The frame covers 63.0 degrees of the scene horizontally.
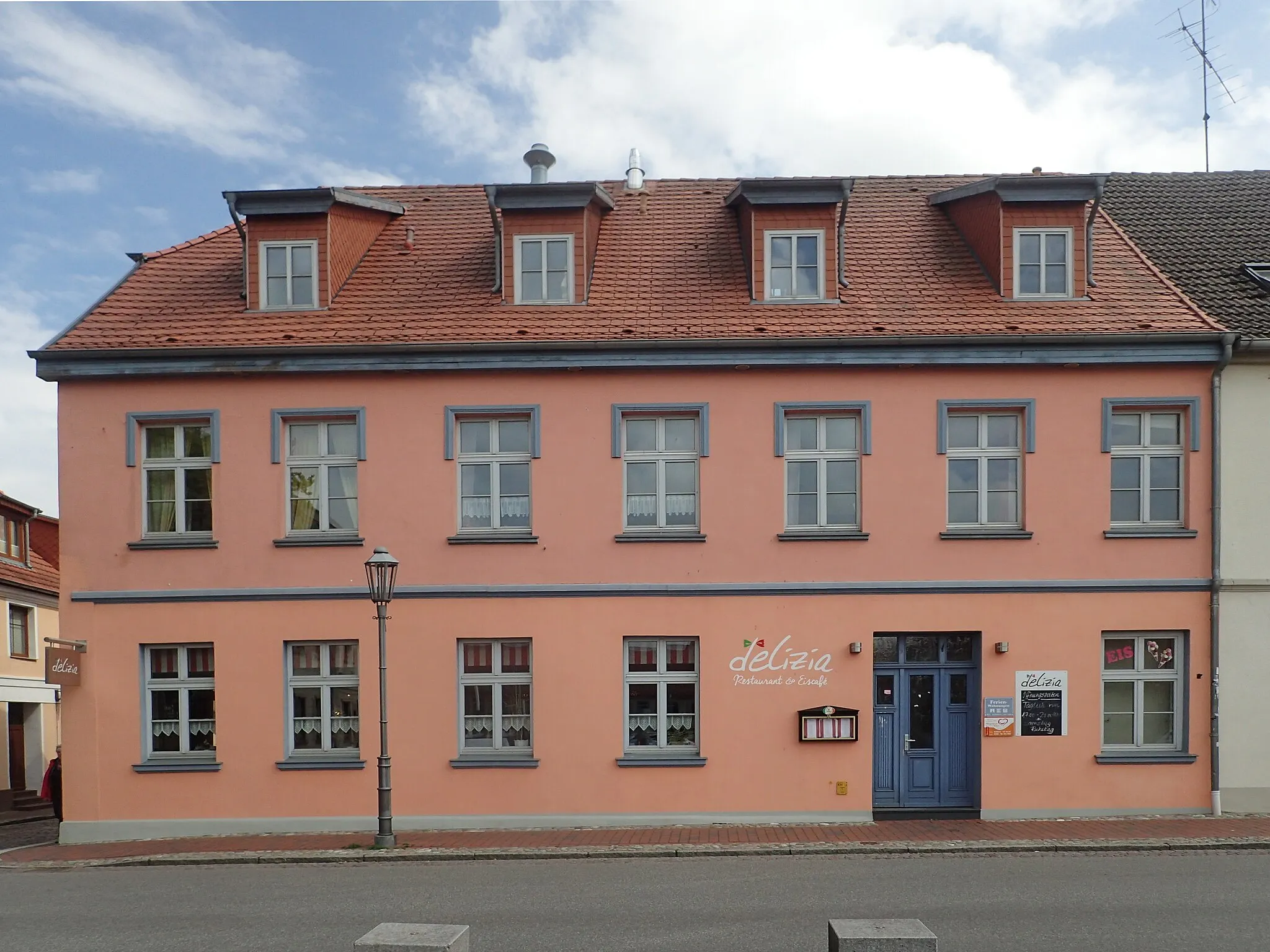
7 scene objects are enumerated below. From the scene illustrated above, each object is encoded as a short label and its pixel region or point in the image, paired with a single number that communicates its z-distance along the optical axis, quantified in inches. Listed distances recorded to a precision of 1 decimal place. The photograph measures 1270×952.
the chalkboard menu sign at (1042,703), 544.4
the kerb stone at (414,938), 241.1
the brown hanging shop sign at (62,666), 534.6
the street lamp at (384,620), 498.6
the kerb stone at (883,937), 240.8
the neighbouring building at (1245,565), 540.4
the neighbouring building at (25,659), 1015.0
